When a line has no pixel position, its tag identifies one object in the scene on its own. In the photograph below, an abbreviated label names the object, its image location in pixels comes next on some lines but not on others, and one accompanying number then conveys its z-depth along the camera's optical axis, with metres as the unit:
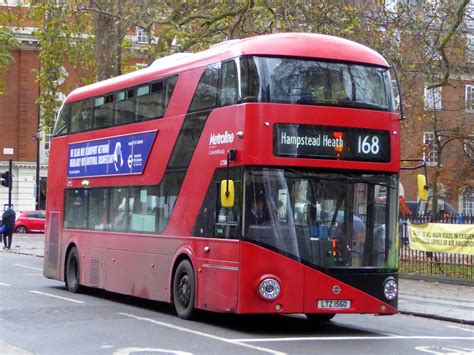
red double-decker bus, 13.14
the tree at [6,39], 31.86
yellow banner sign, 22.39
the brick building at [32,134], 40.94
